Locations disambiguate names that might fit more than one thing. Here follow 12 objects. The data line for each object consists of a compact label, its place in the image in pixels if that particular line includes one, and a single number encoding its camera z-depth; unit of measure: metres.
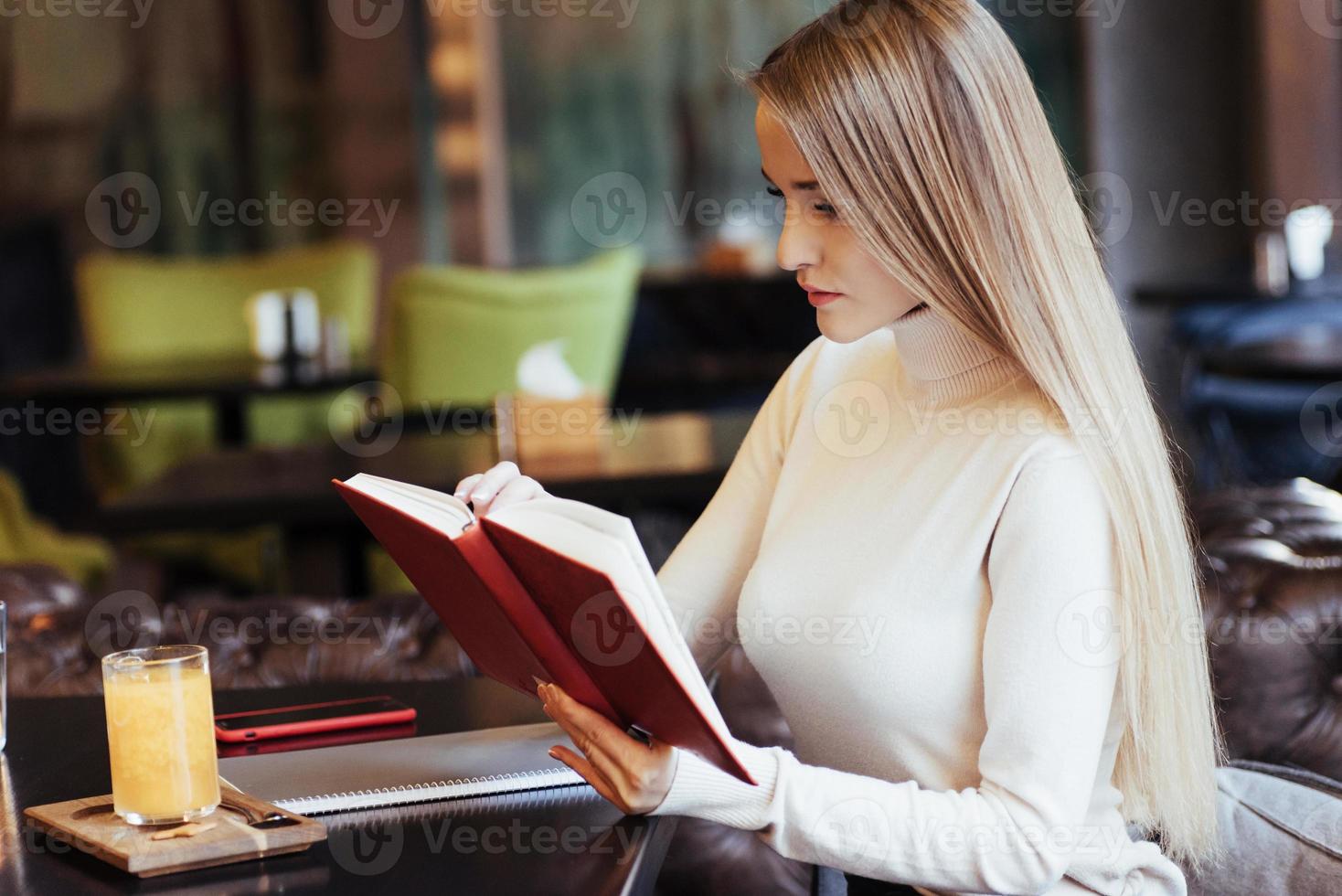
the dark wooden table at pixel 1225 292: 6.39
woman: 2.11
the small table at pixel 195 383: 5.68
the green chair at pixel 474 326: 5.52
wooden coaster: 1.98
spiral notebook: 2.10
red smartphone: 2.24
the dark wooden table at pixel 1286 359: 5.20
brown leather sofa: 2.56
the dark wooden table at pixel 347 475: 3.78
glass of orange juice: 2.02
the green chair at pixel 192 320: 6.75
